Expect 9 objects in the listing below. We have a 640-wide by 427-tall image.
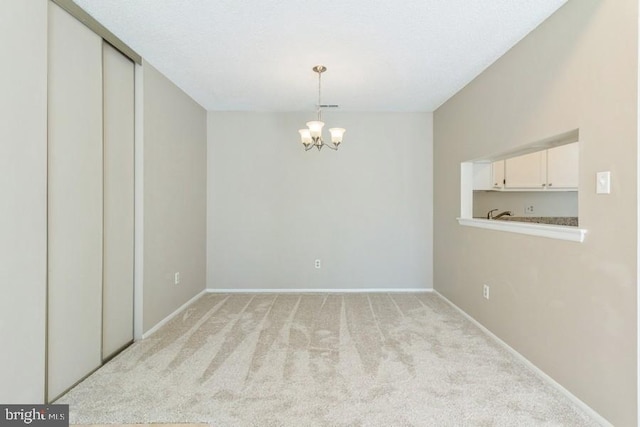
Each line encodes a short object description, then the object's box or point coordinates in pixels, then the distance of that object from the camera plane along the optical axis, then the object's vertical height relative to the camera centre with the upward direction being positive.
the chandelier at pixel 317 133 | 3.20 +0.79
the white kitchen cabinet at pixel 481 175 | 3.80 +0.44
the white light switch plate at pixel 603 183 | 1.84 +0.18
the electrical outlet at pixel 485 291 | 3.19 -0.73
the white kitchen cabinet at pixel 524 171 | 4.25 +0.54
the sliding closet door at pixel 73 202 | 2.09 +0.07
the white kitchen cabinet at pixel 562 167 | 4.17 +0.59
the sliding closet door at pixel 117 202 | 2.65 +0.09
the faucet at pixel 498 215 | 4.49 +0.00
